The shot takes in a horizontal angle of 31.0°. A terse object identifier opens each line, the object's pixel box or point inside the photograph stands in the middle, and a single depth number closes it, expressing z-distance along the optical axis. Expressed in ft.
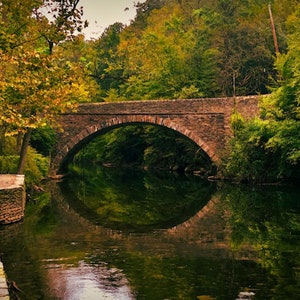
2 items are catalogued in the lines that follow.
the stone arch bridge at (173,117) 80.84
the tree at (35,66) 44.37
